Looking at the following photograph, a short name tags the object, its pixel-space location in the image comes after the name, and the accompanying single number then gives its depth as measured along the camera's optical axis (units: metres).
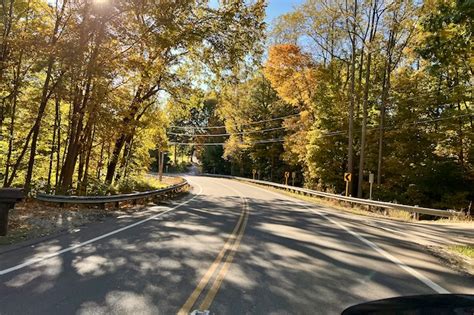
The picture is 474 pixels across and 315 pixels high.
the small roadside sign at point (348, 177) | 28.33
